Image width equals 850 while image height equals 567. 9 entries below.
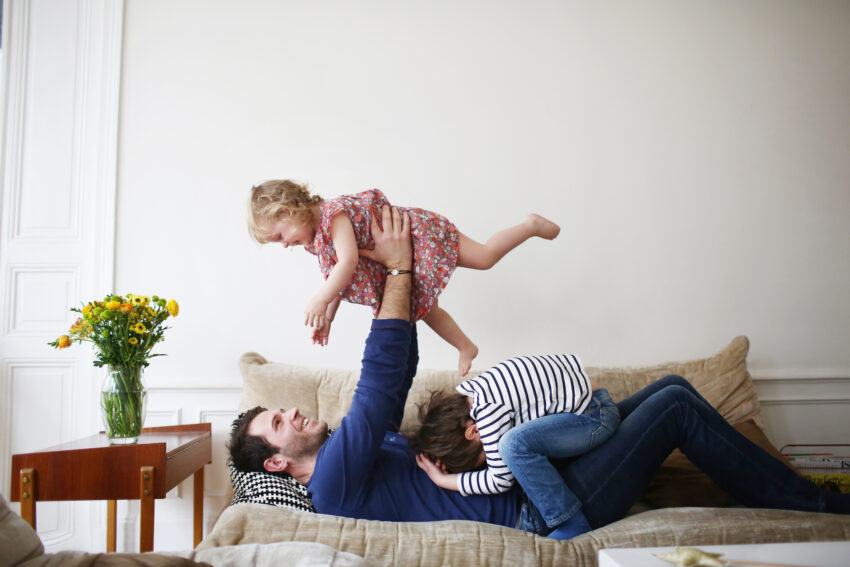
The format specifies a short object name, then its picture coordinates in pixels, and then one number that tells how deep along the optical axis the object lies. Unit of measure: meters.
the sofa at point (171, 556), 0.88
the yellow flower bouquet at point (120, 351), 1.75
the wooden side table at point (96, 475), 1.62
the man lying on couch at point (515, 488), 1.41
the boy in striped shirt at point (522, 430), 1.38
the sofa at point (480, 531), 1.14
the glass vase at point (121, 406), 1.75
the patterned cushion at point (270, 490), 1.48
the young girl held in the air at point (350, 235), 1.64
